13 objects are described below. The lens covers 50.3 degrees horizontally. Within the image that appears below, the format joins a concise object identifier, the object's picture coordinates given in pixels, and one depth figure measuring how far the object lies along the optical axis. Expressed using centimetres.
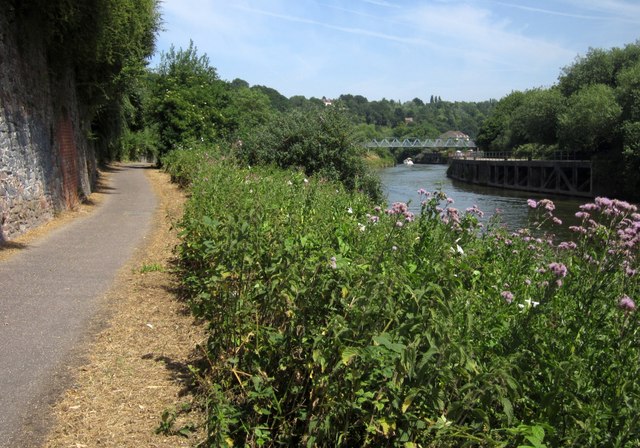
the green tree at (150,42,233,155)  3312
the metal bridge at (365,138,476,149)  14088
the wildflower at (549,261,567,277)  371
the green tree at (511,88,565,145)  6100
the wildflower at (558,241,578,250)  532
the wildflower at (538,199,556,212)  579
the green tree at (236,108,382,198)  2064
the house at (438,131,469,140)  18538
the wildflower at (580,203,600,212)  513
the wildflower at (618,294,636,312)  328
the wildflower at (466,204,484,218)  683
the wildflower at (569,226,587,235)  502
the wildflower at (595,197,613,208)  498
